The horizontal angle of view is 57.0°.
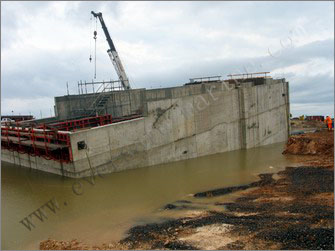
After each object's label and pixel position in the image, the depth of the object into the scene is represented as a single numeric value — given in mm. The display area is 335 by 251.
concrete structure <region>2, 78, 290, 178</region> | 16547
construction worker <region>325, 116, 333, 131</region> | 27930
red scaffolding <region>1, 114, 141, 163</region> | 15945
